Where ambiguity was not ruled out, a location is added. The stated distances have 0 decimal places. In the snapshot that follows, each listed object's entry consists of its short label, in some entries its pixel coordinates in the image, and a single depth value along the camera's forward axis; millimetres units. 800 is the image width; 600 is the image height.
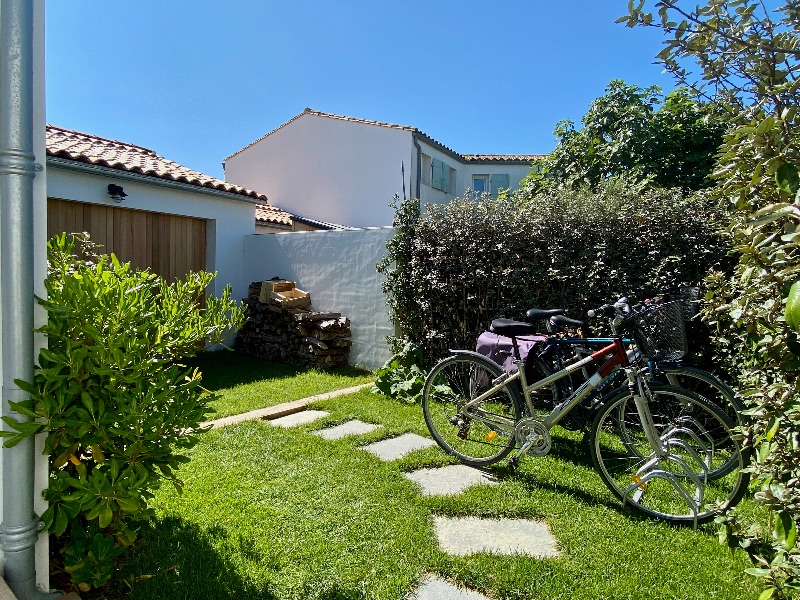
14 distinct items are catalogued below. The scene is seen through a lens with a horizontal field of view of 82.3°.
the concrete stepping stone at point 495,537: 2252
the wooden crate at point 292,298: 6918
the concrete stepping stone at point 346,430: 3887
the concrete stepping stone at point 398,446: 3471
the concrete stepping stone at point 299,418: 4219
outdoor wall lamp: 6195
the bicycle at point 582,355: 2602
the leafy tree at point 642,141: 7773
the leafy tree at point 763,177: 1169
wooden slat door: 5973
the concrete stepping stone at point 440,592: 1897
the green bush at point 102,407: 1510
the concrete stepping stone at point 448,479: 2924
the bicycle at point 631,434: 2553
